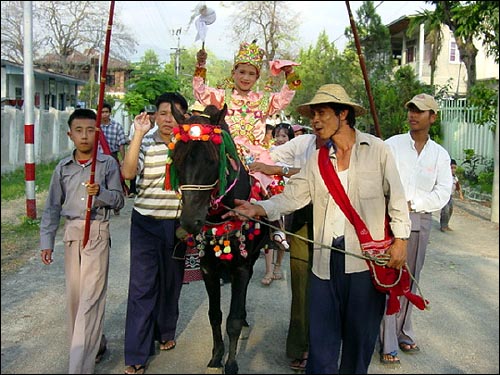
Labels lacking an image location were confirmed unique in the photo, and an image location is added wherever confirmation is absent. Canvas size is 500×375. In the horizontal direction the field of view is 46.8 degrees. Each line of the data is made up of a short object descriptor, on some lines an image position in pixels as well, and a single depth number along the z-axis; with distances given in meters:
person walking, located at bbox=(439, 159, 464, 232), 5.16
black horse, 3.22
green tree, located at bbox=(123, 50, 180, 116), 14.19
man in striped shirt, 4.20
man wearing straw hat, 3.27
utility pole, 17.73
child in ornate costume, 5.14
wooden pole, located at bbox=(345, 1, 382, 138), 3.87
